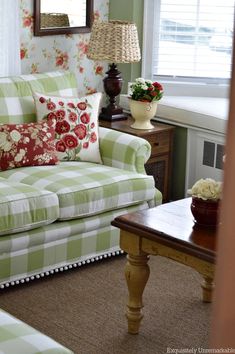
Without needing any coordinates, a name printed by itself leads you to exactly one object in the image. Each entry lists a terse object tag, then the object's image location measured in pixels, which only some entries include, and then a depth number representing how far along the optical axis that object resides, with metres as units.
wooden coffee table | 2.57
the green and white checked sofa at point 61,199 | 3.20
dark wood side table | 4.27
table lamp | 4.23
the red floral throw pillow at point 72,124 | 3.88
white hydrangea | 2.73
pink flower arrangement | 4.28
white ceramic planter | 4.28
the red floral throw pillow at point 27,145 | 3.64
